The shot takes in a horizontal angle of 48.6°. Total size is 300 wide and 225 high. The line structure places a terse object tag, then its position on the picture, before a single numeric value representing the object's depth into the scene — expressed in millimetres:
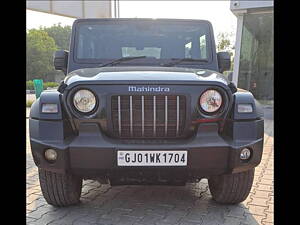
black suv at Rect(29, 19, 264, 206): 2623
